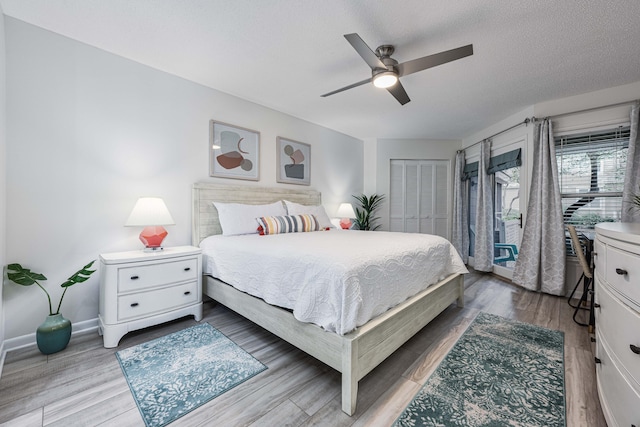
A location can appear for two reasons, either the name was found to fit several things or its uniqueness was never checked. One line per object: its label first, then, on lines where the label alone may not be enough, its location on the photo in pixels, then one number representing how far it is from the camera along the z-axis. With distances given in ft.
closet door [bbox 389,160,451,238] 17.60
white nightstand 6.68
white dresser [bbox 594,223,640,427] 3.29
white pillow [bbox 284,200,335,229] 11.78
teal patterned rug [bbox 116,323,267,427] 4.74
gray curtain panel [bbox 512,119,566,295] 10.78
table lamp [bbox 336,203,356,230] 14.99
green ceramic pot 6.19
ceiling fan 6.11
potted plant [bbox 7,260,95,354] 6.16
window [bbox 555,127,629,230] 10.06
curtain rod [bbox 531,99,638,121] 9.79
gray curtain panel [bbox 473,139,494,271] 14.40
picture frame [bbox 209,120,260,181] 10.31
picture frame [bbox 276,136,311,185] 12.67
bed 4.64
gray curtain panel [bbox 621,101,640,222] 9.30
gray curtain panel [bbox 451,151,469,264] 16.66
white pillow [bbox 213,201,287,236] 9.52
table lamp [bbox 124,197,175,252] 7.57
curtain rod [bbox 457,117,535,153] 11.84
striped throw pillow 9.84
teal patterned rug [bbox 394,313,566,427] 4.48
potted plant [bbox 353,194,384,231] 17.02
